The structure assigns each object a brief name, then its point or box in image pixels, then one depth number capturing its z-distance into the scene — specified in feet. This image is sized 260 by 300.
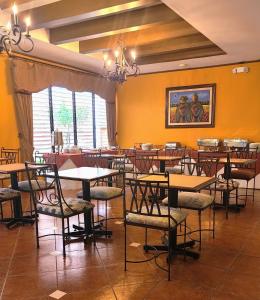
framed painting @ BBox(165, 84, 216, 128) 21.49
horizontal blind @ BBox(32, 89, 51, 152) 18.66
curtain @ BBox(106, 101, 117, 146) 24.63
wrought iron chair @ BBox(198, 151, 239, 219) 12.48
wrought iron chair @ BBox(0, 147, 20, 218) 15.49
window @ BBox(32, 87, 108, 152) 19.06
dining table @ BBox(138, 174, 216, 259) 7.88
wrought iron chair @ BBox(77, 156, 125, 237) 10.43
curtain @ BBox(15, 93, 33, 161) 17.12
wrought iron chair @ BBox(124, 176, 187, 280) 7.56
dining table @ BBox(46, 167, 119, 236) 9.49
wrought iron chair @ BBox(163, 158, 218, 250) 9.09
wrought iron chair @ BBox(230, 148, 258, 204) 14.37
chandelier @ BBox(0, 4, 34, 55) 8.41
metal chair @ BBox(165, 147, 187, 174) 19.19
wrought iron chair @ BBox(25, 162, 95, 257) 8.93
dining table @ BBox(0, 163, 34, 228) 11.95
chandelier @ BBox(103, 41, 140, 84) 14.52
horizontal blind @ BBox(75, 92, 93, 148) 22.38
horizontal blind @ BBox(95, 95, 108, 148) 24.25
